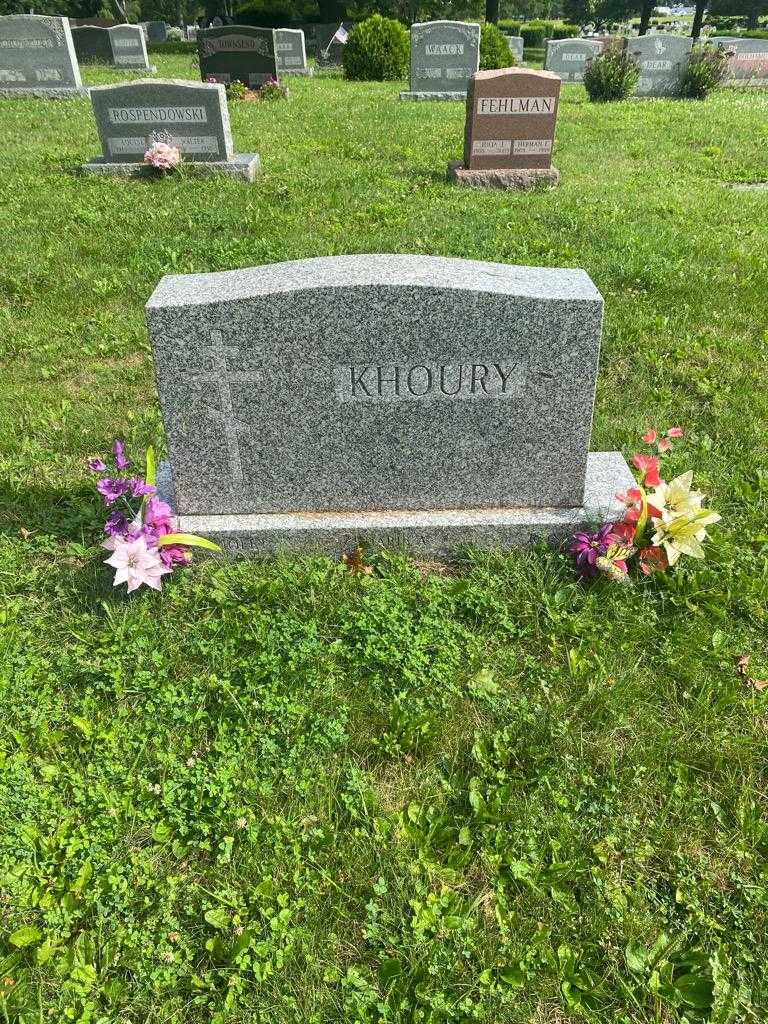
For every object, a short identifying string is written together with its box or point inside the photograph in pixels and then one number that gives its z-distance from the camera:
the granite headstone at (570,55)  21.17
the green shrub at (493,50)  18.17
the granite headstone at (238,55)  14.84
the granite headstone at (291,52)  20.95
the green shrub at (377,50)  19.31
